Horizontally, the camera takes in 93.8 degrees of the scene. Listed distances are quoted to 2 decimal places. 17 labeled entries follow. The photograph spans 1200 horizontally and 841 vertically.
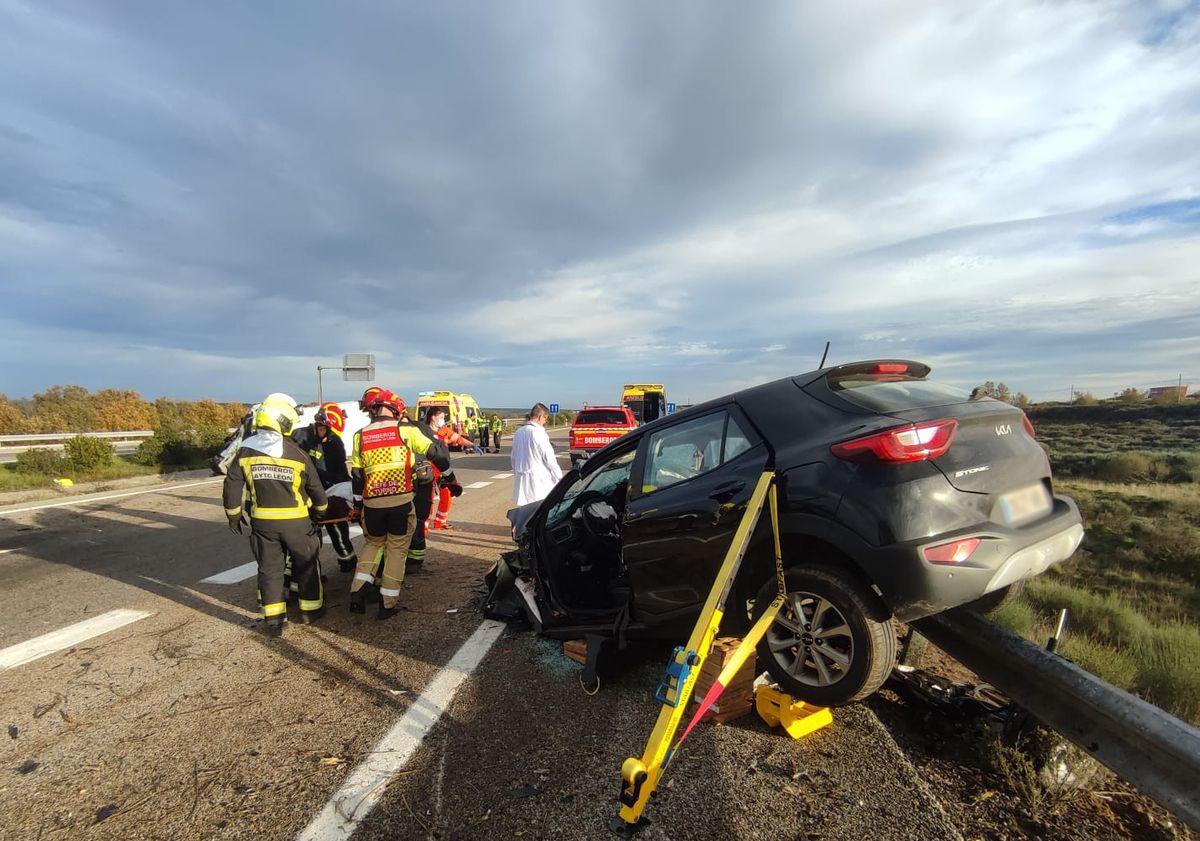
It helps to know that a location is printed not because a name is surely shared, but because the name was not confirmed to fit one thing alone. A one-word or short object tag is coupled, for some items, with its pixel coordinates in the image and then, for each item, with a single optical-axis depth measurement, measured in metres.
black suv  2.29
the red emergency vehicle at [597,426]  16.52
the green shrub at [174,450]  15.95
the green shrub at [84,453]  14.09
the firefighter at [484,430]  25.73
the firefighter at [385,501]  4.72
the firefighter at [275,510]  4.36
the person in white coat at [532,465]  6.22
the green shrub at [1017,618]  4.34
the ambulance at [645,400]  25.20
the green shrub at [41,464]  13.83
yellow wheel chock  2.75
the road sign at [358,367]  23.66
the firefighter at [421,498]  4.98
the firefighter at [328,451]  6.00
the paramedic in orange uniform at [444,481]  6.37
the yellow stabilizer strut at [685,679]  1.96
